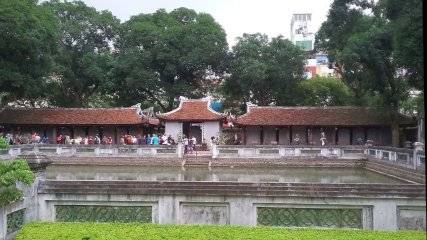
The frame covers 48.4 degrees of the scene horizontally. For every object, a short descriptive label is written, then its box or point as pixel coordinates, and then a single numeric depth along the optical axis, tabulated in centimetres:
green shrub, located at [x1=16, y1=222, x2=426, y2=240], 764
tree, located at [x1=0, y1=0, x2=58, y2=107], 3403
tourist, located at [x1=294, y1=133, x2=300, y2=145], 3816
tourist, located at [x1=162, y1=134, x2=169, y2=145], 3523
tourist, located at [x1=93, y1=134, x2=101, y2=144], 3625
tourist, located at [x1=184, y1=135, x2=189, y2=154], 3425
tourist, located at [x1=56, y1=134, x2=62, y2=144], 3762
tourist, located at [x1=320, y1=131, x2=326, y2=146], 3595
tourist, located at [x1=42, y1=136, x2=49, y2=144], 3838
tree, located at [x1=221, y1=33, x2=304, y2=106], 4512
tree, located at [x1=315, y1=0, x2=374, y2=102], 3769
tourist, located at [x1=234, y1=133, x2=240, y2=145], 4121
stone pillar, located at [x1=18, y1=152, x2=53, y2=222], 883
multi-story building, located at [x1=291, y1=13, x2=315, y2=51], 10087
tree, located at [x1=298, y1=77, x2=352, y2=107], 4803
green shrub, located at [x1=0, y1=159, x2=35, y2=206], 731
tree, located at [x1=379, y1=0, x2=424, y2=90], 2395
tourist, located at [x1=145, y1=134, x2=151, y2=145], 3622
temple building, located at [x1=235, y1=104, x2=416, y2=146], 3734
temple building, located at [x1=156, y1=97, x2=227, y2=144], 3872
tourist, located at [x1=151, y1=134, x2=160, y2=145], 3472
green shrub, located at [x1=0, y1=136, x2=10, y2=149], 814
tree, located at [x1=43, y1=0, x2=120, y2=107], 4694
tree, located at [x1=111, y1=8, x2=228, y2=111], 4603
